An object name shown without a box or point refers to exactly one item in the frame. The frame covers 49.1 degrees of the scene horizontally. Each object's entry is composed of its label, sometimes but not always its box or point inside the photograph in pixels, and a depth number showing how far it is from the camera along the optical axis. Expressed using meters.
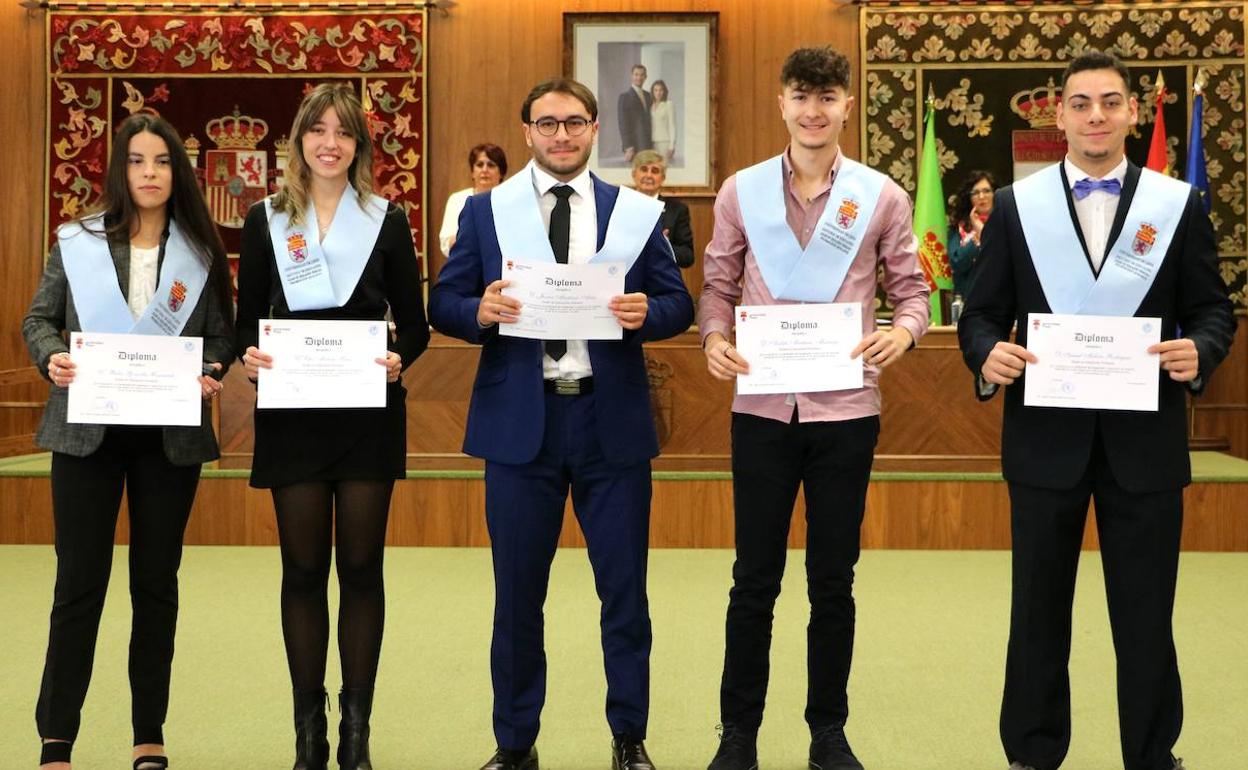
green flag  7.18
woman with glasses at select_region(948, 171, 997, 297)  6.87
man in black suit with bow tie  2.55
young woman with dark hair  2.73
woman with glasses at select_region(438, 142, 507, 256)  6.40
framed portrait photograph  7.93
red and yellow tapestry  8.03
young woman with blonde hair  2.77
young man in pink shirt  2.79
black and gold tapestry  7.80
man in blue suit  2.80
